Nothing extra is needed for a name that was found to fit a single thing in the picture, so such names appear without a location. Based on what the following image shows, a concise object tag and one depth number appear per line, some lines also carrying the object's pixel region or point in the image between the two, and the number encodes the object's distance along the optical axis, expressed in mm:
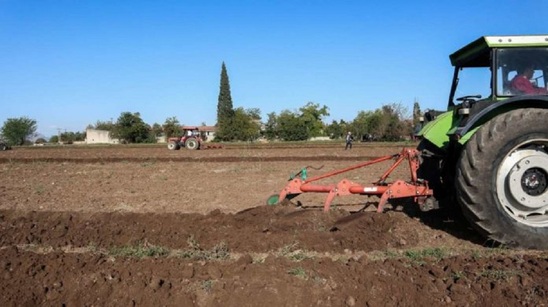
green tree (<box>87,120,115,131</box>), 102306
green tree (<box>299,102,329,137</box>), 98919
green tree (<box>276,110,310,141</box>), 77625
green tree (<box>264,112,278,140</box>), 82000
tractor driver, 5617
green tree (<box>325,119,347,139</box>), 91156
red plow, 6023
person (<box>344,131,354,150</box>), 33850
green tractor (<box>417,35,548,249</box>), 5070
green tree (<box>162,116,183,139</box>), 81612
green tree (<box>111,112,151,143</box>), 76688
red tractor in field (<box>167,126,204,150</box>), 34500
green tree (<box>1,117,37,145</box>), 85750
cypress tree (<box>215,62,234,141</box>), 88769
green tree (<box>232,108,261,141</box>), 74000
